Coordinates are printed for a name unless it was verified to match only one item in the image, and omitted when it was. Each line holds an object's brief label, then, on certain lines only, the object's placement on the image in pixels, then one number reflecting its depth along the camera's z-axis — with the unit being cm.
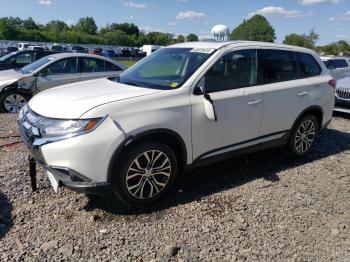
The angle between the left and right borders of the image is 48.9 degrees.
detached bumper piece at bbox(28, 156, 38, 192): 428
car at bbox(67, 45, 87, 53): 5175
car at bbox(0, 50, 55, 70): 1258
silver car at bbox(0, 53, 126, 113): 937
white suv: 378
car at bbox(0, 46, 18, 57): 3594
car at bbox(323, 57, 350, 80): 1453
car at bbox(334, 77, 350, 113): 982
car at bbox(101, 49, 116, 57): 5809
